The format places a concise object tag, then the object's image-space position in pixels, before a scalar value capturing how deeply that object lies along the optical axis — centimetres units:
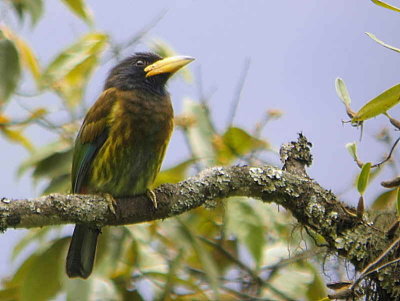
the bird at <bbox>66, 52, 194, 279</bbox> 651
